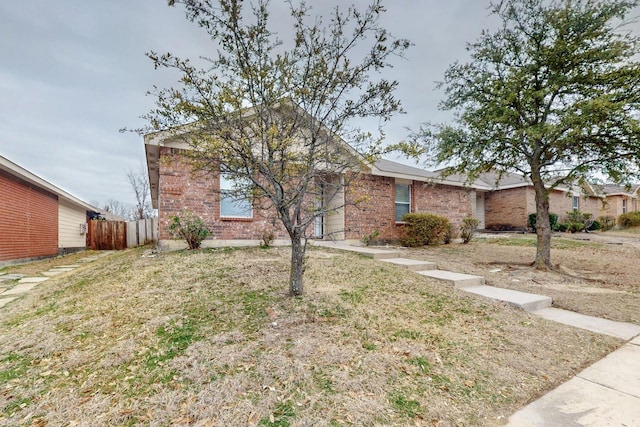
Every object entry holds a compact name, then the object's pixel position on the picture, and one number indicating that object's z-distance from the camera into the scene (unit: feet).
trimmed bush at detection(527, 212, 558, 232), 56.85
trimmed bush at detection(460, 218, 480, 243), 41.34
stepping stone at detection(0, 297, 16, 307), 15.79
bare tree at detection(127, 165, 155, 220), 98.99
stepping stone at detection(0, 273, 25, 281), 23.16
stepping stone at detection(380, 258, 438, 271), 21.63
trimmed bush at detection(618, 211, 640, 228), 68.28
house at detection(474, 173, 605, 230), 59.67
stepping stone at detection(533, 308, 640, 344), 12.08
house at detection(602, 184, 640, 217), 78.13
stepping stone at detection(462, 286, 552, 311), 14.55
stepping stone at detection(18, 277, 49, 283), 22.00
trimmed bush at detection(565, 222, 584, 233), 57.31
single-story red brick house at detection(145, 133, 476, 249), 26.63
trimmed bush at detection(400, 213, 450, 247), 35.65
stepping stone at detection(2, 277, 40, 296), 18.40
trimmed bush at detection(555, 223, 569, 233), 58.03
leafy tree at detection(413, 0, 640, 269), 20.77
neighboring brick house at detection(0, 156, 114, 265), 30.22
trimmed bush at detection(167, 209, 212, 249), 25.90
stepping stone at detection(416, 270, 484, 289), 17.66
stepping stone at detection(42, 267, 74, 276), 25.17
